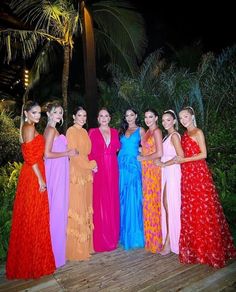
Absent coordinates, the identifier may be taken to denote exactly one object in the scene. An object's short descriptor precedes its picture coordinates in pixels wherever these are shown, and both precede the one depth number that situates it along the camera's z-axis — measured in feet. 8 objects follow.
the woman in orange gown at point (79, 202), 13.24
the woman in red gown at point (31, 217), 11.49
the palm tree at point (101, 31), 25.75
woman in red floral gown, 12.09
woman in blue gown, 14.35
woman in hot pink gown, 14.12
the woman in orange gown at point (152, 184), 13.80
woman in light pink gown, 13.29
